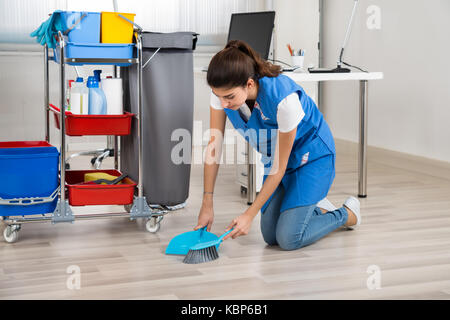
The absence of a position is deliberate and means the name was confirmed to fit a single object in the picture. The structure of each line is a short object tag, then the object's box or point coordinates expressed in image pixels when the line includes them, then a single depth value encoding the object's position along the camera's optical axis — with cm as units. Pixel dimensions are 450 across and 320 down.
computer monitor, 367
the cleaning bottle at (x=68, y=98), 241
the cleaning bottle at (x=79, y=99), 236
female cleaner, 199
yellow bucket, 237
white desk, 305
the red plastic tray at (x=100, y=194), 242
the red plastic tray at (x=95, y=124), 237
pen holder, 333
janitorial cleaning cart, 230
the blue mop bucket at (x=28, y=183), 229
